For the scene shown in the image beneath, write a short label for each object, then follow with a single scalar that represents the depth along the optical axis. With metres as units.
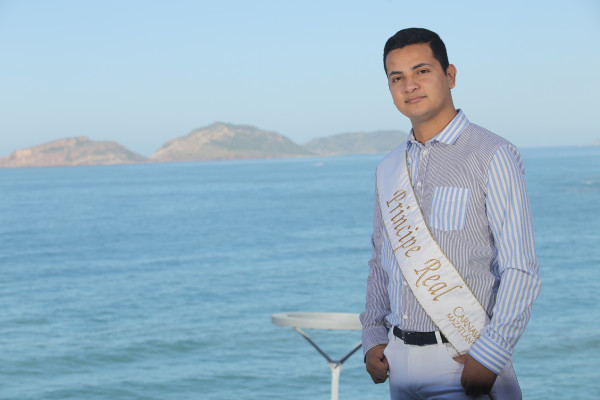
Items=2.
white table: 4.43
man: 2.15
